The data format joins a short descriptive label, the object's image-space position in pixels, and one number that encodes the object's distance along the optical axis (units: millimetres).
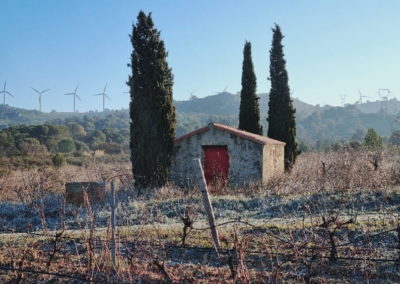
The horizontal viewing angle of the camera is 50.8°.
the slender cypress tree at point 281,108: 22953
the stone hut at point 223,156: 17031
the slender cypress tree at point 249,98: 23172
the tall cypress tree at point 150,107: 16453
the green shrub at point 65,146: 53594
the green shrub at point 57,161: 31391
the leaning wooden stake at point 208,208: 6145
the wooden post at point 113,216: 5588
